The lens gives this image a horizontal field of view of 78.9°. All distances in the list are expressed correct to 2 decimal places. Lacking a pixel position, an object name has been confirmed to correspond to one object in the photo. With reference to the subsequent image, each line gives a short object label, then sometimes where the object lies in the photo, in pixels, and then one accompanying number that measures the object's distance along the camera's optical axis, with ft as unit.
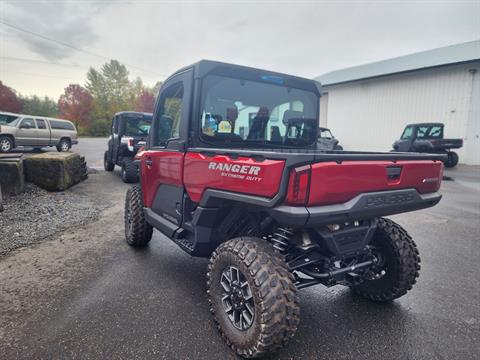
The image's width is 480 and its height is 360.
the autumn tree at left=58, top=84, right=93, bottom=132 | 160.45
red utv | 6.24
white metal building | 54.03
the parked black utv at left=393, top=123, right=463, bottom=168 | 47.03
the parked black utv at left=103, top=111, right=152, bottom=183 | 31.07
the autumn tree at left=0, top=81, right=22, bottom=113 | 142.58
